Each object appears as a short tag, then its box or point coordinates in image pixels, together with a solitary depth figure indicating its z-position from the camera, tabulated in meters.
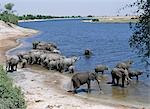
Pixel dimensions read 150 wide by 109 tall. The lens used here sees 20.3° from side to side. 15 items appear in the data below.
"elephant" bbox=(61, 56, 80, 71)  37.41
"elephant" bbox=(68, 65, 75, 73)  36.16
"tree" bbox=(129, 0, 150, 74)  15.29
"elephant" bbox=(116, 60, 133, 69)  33.47
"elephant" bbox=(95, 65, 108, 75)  35.84
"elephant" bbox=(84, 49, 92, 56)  50.95
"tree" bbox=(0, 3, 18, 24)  112.01
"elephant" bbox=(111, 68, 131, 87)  29.89
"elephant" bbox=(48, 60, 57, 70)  37.62
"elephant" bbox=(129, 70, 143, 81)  32.25
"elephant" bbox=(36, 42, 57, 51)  52.75
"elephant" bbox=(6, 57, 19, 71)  35.50
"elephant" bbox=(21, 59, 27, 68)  39.28
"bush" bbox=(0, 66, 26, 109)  13.60
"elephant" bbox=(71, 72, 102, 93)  27.33
